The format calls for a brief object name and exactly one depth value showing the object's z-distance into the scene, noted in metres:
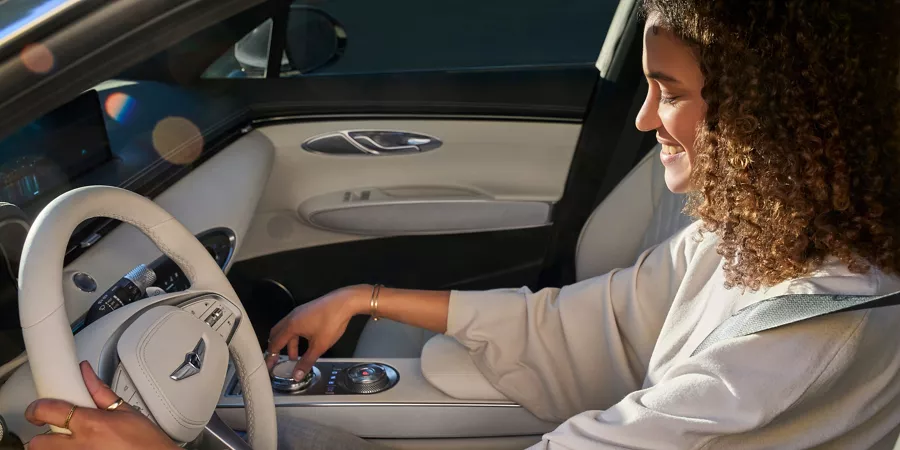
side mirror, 2.33
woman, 1.00
